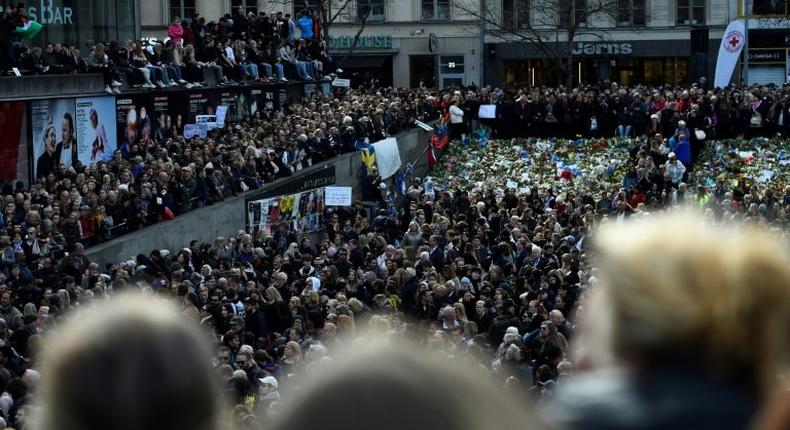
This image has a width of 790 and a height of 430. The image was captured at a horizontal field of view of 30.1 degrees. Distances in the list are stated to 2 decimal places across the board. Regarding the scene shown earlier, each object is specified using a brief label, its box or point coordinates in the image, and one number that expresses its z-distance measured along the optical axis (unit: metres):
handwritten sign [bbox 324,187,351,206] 31.12
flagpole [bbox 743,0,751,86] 50.34
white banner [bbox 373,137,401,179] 38.03
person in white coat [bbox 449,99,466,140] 43.38
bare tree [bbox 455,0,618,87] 59.59
